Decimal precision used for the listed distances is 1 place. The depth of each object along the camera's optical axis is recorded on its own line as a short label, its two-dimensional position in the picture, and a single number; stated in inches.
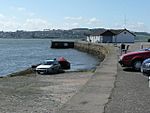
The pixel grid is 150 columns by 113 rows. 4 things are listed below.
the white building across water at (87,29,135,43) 4330.7
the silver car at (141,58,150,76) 658.2
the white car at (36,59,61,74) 1292.4
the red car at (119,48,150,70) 818.8
